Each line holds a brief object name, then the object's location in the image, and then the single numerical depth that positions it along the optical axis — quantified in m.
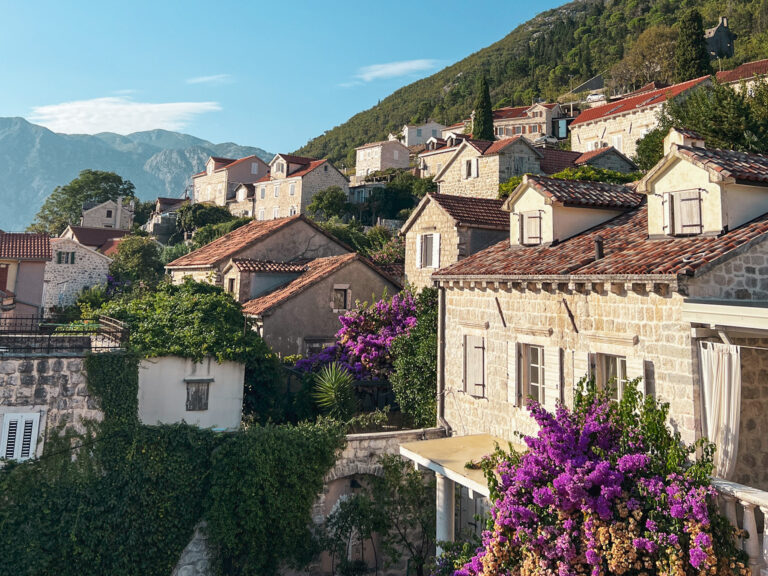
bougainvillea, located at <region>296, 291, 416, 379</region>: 20.47
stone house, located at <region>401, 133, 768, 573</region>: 9.20
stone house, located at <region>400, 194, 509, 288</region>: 21.05
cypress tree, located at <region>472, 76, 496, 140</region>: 71.81
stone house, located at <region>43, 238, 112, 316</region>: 44.09
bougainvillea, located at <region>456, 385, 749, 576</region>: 6.85
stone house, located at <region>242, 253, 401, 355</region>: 23.59
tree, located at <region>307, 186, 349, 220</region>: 62.78
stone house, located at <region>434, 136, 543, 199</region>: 44.44
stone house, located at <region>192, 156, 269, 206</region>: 77.12
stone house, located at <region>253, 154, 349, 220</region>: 65.56
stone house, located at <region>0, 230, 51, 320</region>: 34.38
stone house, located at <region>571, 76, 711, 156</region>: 57.22
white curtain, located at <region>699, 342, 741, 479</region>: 8.36
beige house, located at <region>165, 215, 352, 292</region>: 28.31
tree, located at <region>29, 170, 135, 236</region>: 81.38
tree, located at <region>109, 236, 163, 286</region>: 46.81
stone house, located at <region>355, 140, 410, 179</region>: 88.81
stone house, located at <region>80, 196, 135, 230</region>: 74.88
